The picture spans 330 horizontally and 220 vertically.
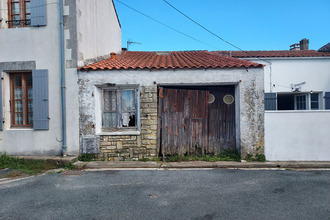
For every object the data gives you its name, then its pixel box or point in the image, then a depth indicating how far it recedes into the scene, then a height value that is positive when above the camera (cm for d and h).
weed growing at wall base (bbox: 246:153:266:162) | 639 -142
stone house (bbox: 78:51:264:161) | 650 +7
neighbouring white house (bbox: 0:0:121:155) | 643 +121
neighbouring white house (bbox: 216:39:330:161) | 1126 +162
